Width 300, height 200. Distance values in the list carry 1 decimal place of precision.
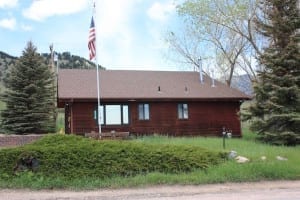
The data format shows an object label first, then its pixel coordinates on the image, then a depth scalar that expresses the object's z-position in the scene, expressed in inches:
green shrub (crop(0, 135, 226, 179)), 583.2
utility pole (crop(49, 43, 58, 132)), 1373.5
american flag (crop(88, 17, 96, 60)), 935.7
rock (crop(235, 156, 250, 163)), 666.2
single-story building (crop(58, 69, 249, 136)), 1123.3
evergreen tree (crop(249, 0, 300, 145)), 945.5
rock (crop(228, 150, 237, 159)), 680.7
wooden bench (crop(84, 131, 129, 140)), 944.9
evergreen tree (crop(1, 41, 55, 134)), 1245.7
